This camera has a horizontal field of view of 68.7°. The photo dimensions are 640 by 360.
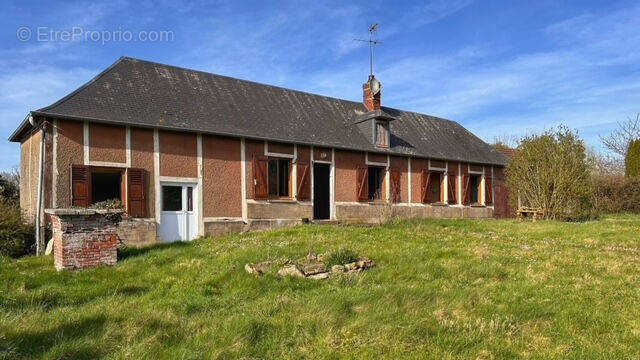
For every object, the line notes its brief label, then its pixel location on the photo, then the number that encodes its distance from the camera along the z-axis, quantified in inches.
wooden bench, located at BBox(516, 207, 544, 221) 674.8
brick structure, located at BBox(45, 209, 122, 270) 330.3
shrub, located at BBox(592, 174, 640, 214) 890.7
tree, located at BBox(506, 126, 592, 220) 649.6
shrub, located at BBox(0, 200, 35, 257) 427.8
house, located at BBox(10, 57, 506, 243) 459.8
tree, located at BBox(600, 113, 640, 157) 1372.0
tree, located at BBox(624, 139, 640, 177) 960.9
